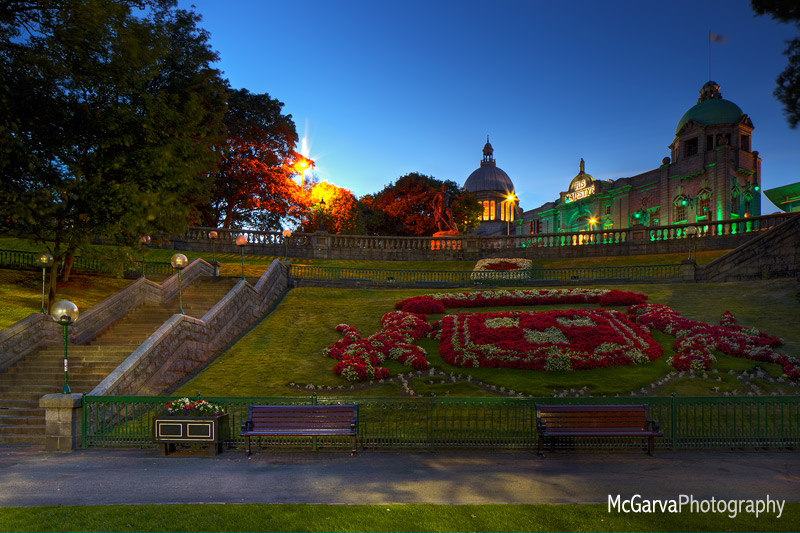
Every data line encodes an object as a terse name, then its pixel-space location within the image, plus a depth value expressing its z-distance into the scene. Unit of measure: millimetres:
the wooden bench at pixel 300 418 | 10406
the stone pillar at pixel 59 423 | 10609
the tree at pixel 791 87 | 16312
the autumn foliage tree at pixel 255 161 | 40125
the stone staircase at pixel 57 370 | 12141
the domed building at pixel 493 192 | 120256
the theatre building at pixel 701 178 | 60188
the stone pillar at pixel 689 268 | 25016
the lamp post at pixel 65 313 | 10906
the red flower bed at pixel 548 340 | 14945
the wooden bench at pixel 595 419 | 10117
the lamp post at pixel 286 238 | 34078
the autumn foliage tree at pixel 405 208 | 73062
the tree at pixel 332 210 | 55188
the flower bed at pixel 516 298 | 21516
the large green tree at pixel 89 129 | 14617
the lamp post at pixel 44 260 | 16844
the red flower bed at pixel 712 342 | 14430
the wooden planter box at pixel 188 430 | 10180
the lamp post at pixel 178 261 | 18031
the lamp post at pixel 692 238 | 30547
